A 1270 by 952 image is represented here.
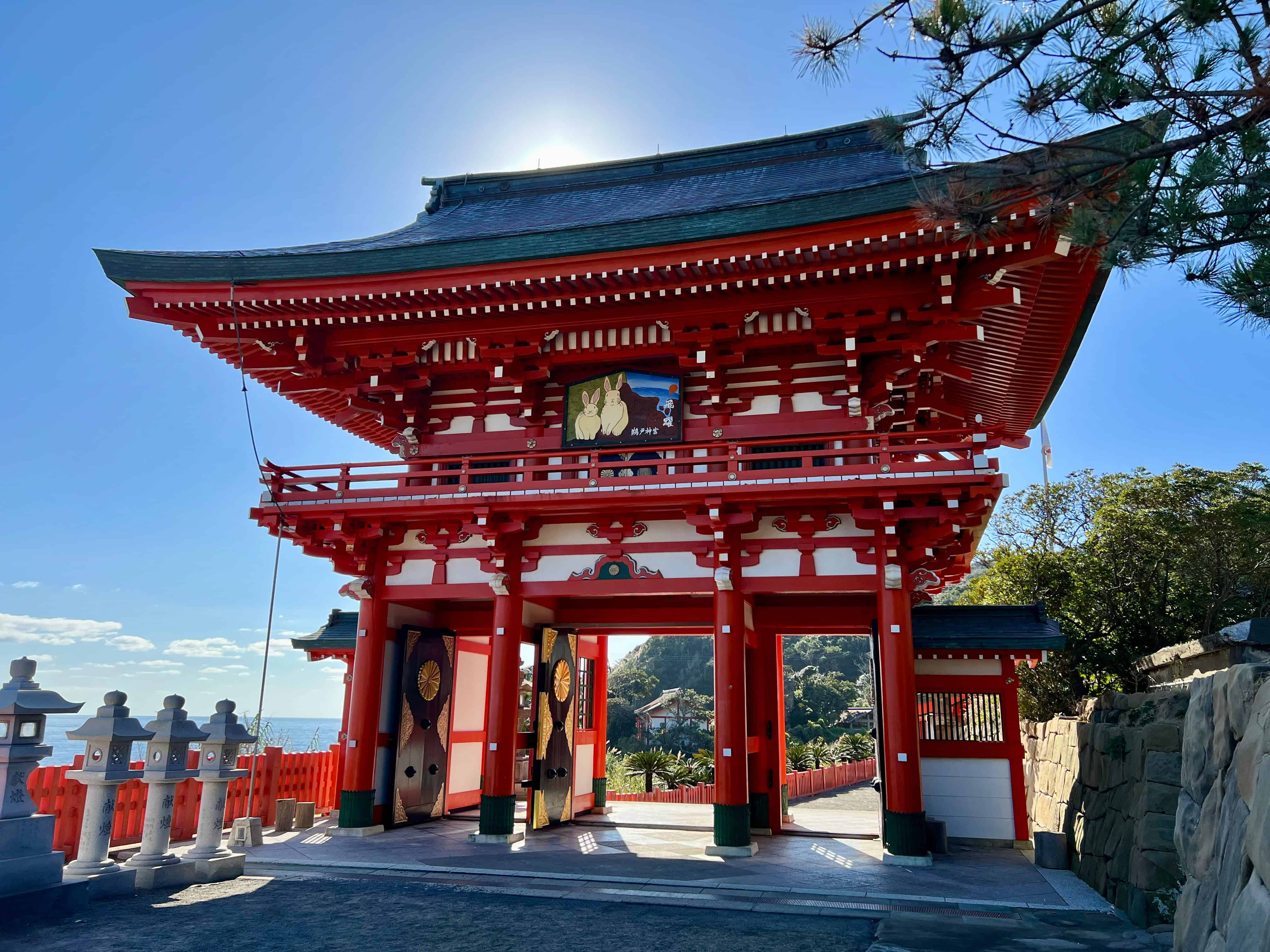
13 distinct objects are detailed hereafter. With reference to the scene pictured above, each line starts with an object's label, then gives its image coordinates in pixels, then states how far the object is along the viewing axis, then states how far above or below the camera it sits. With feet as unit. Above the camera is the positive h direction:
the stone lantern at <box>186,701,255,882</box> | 27.20 -3.72
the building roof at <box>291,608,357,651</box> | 46.70 +2.68
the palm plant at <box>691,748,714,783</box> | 74.33 -7.34
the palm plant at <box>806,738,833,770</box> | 88.89 -6.83
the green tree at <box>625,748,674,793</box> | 69.15 -6.22
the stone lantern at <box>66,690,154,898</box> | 24.38 -3.01
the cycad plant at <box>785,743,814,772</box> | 80.23 -6.42
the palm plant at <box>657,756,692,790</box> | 71.00 -7.32
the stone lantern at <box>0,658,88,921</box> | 21.47 -3.72
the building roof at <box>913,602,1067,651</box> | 36.96 +3.04
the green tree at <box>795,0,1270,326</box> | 15.42 +10.78
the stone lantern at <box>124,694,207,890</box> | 25.82 -3.47
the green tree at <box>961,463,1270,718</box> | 47.24 +7.24
